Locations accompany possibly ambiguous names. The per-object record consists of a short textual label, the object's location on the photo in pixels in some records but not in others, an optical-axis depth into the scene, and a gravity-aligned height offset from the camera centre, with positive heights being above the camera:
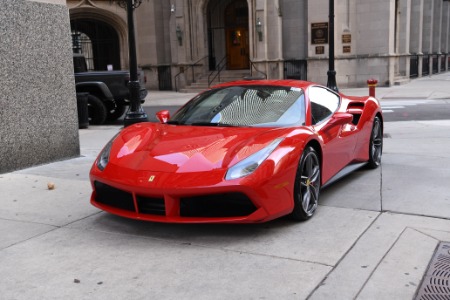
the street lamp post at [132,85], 10.36 -0.29
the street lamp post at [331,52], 14.33 +0.36
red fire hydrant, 12.83 -0.55
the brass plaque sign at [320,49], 25.70 +0.80
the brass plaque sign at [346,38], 25.53 +1.30
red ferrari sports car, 4.16 -0.80
